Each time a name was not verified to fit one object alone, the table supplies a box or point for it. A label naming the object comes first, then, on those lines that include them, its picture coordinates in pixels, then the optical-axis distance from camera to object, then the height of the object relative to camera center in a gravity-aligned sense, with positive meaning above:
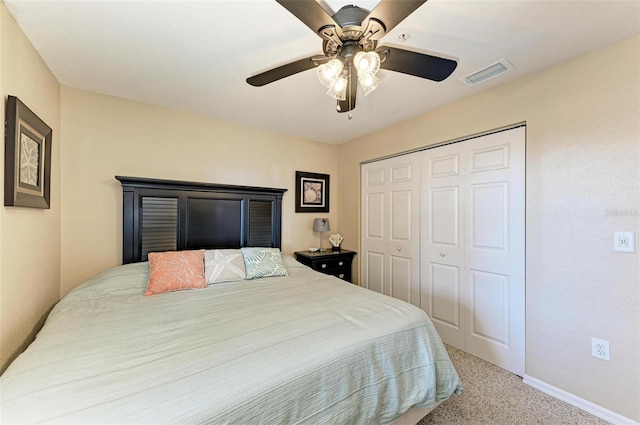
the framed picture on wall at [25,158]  1.31 +0.32
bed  0.84 -0.60
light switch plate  1.54 -0.16
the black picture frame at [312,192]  3.47 +0.32
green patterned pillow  2.35 -0.47
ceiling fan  1.00 +0.78
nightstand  3.18 -0.60
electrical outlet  1.61 -0.86
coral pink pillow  1.94 -0.46
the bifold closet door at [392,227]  2.85 -0.15
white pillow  2.17 -0.46
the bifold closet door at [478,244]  2.08 -0.27
